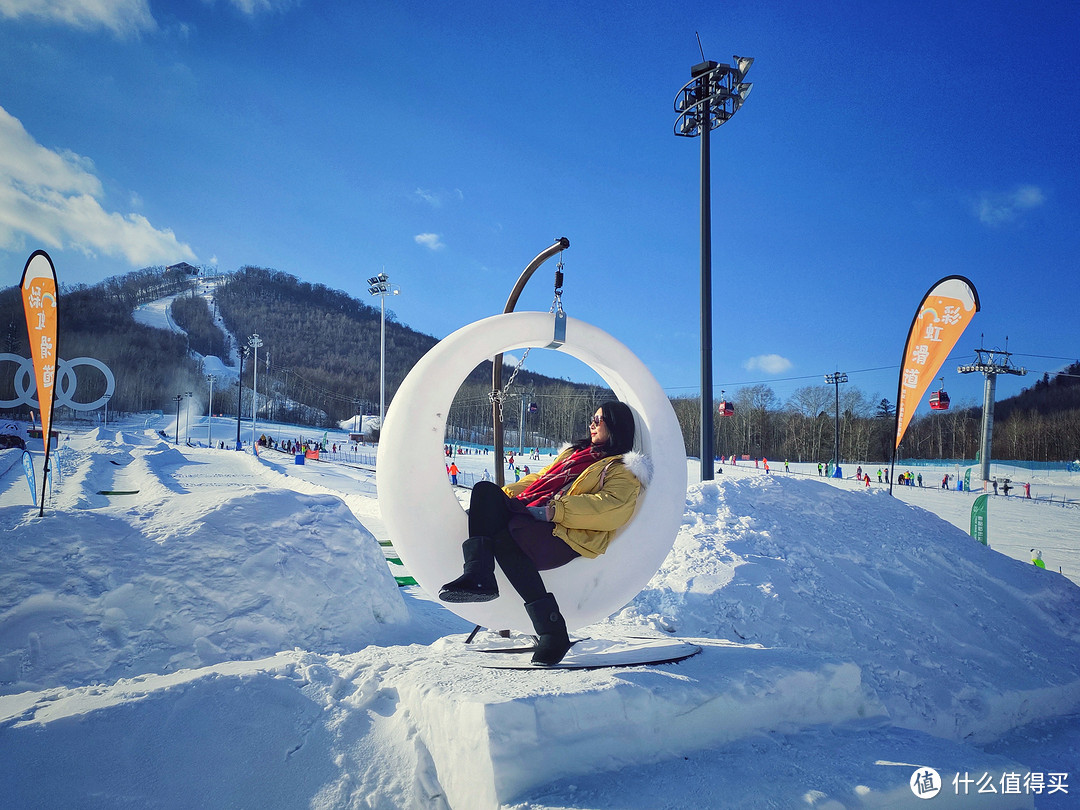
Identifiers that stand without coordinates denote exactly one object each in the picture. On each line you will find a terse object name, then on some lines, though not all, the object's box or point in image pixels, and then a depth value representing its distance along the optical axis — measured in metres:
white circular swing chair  3.43
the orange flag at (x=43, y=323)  8.22
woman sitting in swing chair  3.17
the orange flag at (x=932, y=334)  9.05
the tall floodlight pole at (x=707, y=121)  9.87
